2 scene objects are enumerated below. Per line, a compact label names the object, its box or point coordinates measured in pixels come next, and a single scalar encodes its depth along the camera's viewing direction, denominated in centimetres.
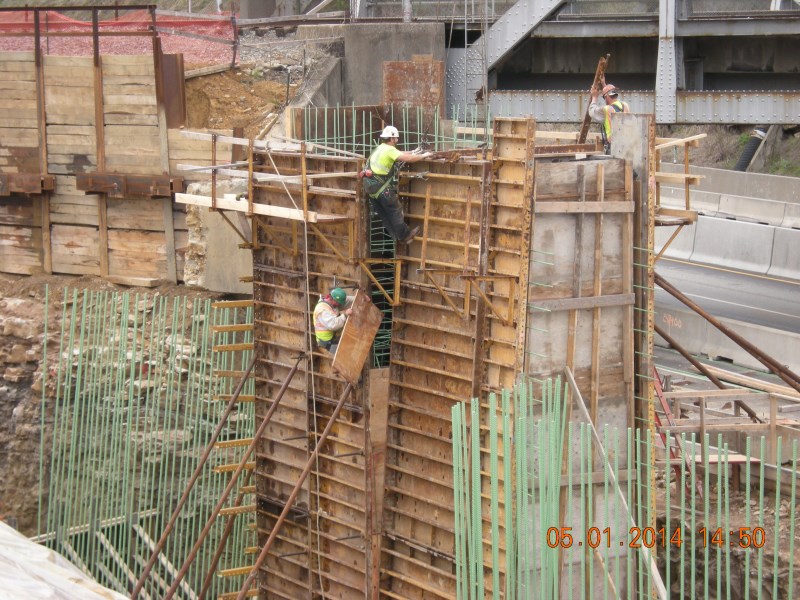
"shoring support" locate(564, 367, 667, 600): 1151
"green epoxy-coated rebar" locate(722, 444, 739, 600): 1050
